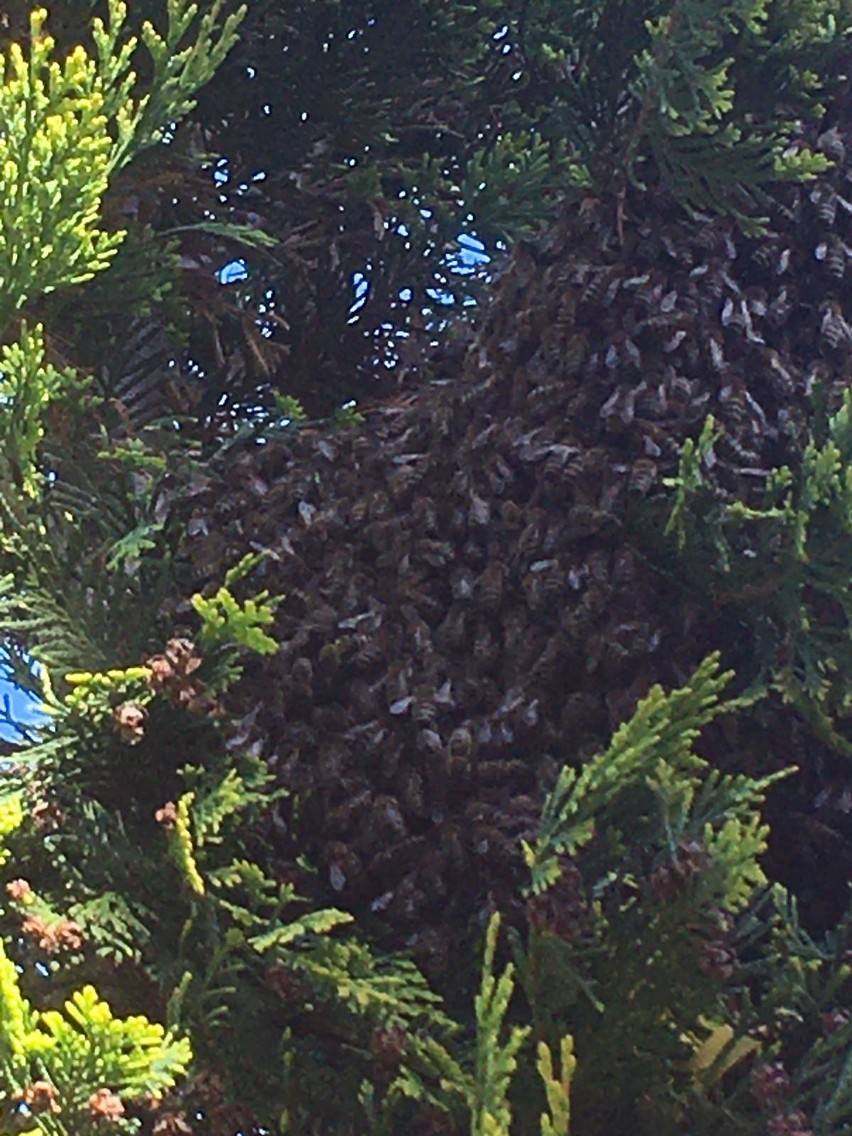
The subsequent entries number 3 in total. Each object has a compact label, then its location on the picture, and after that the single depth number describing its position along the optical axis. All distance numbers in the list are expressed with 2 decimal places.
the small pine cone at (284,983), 2.15
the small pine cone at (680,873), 2.03
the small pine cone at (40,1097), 1.83
